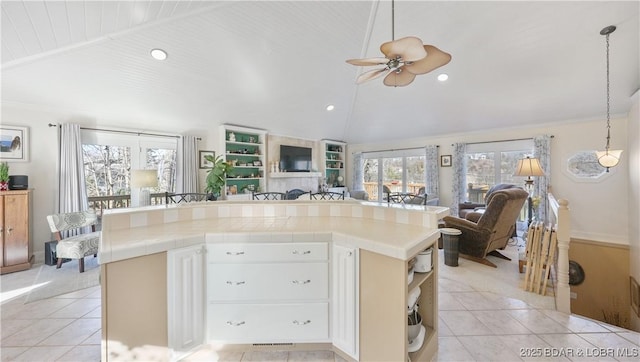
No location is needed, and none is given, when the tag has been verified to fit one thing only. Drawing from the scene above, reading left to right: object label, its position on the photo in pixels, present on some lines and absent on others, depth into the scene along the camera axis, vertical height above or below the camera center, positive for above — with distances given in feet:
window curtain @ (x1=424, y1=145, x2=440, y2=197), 21.03 +0.71
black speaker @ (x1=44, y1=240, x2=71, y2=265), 11.29 -3.35
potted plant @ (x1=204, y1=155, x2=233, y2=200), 15.64 +0.27
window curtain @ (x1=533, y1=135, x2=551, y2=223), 15.98 +0.25
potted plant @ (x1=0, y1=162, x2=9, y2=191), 10.48 +0.24
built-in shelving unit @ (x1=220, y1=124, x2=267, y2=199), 18.34 +1.87
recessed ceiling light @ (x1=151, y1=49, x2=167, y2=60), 10.63 +5.68
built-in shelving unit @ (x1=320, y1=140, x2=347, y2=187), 26.04 +1.92
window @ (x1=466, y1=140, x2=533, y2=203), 17.60 +1.22
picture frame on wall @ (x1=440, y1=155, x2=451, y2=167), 20.59 +1.61
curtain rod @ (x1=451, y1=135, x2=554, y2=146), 16.99 +2.88
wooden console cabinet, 10.38 -2.09
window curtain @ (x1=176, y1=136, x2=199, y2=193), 16.41 +1.11
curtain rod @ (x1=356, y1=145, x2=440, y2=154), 22.56 +3.01
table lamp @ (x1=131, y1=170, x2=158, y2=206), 12.73 +0.19
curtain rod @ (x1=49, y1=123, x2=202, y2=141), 12.32 +3.01
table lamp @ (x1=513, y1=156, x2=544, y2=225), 12.74 +0.59
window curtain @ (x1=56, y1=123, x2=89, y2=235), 12.29 +0.62
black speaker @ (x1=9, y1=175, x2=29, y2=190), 10.80 +0.02
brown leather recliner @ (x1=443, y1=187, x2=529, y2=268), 10.68 -2.20
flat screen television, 21.76 +2.04
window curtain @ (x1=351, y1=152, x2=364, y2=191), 26.35 +0.89
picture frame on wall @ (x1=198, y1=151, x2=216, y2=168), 17.56 +1.54
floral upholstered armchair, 10.51 -2.59
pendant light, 10.03 +0.92
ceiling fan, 5.93 +3.30
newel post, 7.54 -2.30
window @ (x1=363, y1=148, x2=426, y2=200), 22.95 +0.84
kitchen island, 4.53 -2.15
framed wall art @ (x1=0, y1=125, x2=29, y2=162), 11.34 +1.85
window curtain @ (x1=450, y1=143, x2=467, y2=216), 19.58 +0.28
